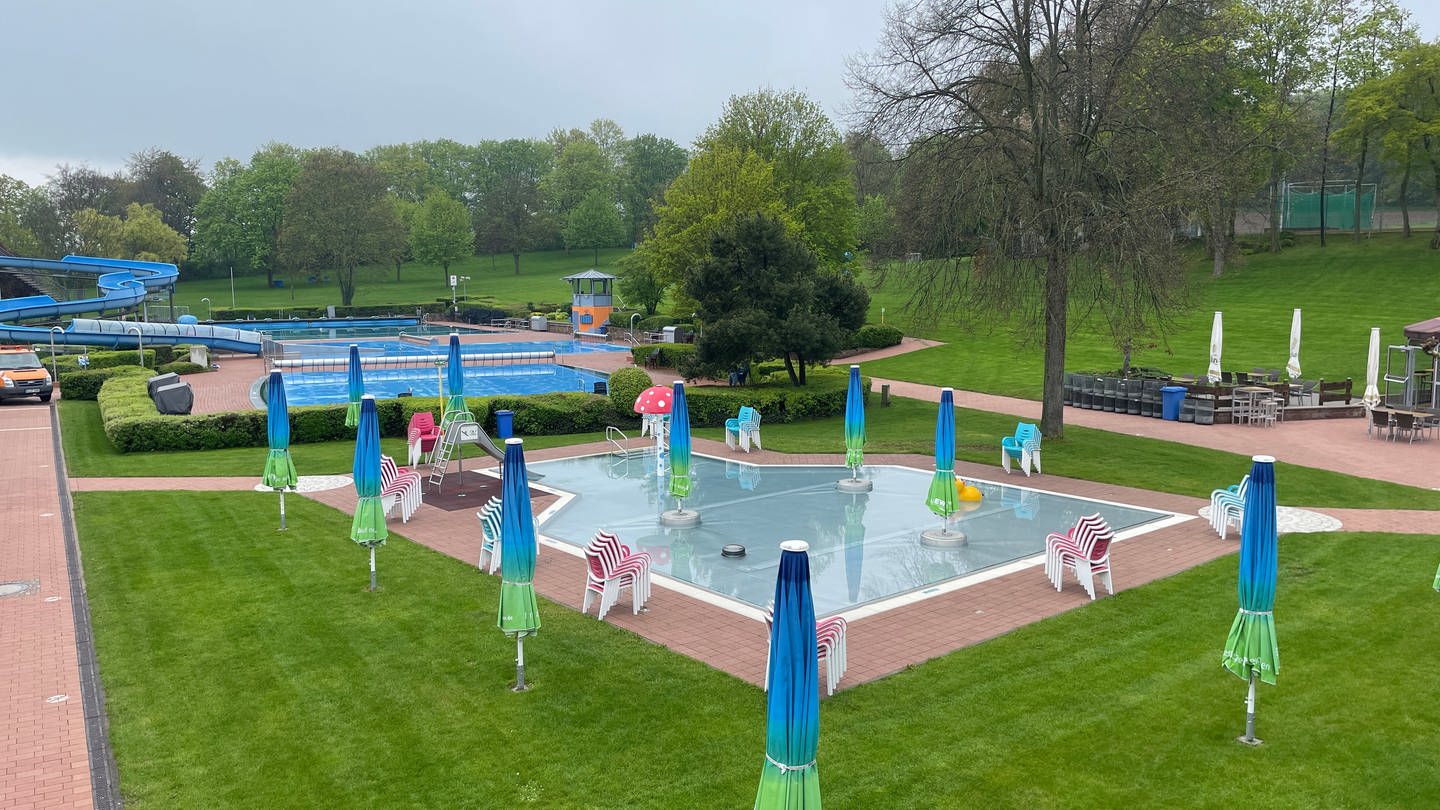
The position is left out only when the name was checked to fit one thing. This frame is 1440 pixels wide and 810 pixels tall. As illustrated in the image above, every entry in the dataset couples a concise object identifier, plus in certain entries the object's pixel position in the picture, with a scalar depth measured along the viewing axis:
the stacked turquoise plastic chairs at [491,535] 13.90
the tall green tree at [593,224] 97.81
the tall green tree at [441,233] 84.88
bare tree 21.17
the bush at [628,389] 26.92
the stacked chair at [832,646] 9.60
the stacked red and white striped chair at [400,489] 16.72
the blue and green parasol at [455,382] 19.75
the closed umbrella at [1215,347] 28.02
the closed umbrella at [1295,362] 27.61
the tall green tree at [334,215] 72.75
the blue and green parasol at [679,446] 16.11
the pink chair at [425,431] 21.38
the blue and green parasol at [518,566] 9.82
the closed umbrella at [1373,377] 25.98
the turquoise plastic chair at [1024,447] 20.36
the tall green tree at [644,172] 109.94
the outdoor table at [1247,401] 26.91
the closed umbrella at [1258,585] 8.43
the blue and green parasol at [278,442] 15.51
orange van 29.95
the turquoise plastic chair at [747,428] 23.38
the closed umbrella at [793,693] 6.19
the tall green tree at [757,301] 27.84
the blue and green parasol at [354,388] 20.45
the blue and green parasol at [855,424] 18.38
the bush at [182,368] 40.66
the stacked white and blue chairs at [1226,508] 15.28
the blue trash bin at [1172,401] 27.61
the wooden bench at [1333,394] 28.16
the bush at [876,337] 44.38
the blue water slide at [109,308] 42.50
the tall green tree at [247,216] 86.31
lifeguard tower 59.16
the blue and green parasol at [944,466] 15.05
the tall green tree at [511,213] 103.12
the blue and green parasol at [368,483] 12.98
